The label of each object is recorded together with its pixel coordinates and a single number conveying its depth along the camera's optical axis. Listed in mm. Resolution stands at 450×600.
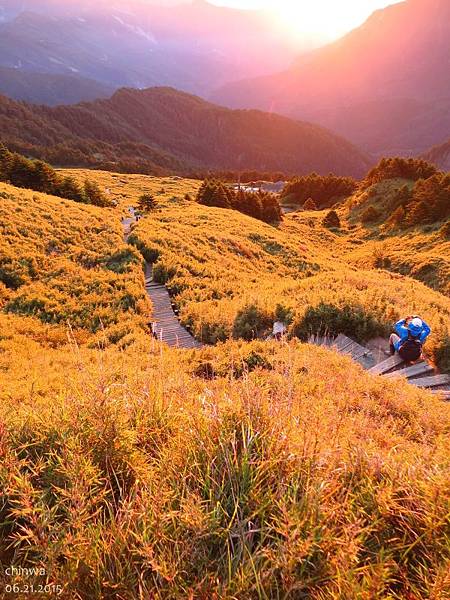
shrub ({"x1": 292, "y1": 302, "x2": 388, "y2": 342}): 11109
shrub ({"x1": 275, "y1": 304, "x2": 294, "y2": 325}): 12349
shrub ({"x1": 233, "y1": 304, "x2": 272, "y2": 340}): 12078
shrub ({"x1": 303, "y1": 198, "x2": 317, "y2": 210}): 72438
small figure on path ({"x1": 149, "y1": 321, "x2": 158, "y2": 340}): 12320
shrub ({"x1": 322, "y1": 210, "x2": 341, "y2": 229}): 53562
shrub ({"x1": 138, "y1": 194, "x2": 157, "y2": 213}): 38969
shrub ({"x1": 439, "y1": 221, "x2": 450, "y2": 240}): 35175
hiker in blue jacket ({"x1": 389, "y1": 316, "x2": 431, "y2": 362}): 9031
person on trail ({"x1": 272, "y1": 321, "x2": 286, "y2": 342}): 11478
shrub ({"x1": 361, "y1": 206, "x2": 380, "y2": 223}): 52344
